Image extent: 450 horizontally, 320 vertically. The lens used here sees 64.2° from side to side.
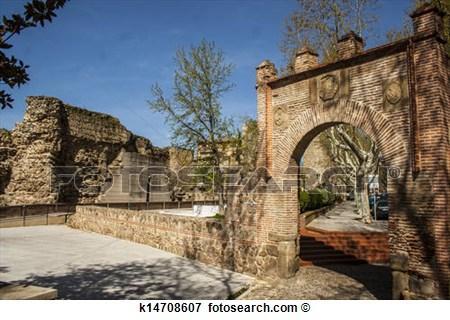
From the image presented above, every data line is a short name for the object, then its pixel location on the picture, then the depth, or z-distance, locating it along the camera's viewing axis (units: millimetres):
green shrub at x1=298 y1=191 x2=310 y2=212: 20084
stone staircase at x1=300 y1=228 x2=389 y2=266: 11986
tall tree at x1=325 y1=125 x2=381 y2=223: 18469
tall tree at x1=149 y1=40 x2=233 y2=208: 17938
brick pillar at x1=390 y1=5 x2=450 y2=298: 6441
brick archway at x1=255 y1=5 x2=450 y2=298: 6508
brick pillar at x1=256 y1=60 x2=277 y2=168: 10117
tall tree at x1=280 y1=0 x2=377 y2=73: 17906
